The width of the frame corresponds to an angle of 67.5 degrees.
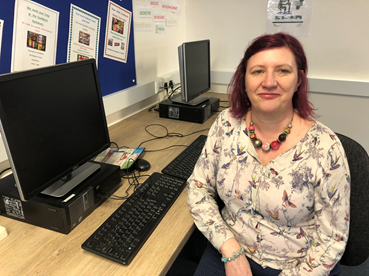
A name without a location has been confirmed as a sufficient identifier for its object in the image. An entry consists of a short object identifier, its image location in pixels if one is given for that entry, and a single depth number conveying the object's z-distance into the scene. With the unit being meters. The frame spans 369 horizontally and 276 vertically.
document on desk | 1.22
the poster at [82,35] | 1.34
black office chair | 0.90
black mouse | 1.23
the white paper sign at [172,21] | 2.16
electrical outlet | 2.08
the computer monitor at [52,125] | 0.77
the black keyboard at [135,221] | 0.80
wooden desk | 0.75
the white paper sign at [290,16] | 1.95
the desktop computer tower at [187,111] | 1.79
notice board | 1.09
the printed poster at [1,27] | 1.06
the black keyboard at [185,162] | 1.21
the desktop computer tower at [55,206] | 0.86
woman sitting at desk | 0.86
